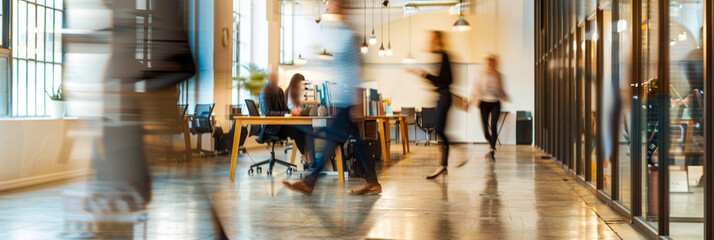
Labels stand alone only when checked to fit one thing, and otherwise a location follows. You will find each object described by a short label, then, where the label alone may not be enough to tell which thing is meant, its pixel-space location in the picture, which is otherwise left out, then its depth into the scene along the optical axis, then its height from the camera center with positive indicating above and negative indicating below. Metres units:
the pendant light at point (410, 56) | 15.97 +1.56
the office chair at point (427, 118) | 13.93 +0.07
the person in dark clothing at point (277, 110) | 6.37 +0.12
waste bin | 14.82 -0.18
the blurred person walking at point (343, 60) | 4.43 +0.40
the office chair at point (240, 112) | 7.17 +0.11
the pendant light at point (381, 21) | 17.02 +2.49
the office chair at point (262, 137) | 6.73 -0.15
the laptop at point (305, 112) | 6.31 +0.09
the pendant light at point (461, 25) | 11.82 +1.65
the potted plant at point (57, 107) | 6.31 +0.14
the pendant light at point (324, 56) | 14.76 +1.45
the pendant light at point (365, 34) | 14.71 +2.11
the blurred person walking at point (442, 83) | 6.34 +0.36
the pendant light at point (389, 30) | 15.42 +2.24
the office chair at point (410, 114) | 15.27 +0.17
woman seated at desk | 6.29 +0.26
